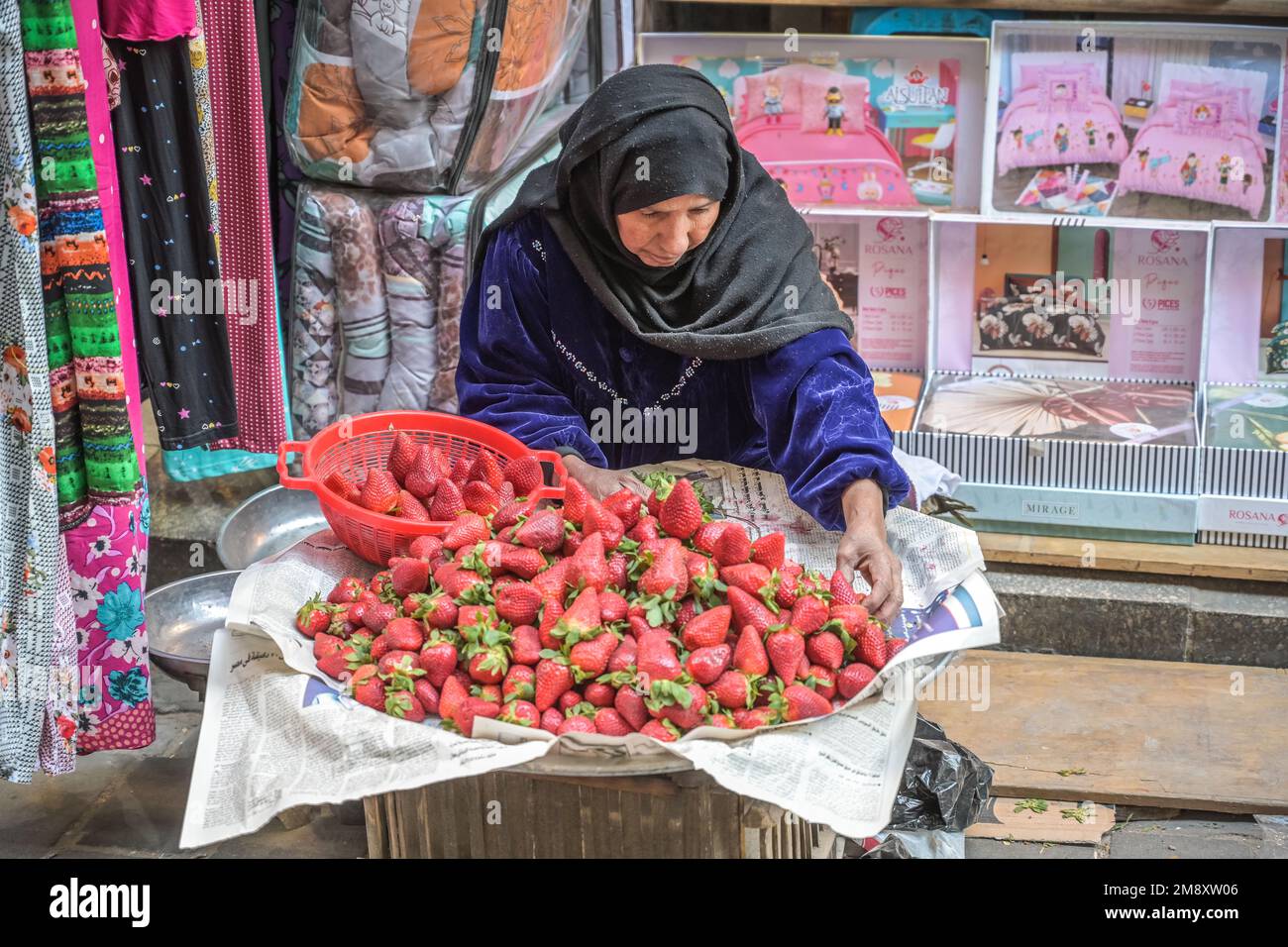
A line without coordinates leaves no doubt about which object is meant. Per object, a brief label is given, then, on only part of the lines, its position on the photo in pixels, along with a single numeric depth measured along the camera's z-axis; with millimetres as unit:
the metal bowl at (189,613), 3141
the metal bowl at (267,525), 3295
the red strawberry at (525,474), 2334
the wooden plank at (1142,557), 3619
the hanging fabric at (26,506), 2326
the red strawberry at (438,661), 1894
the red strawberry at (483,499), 2266
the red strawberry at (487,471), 2322
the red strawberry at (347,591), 2105
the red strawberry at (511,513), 2164
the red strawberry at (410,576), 2066
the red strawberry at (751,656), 1886
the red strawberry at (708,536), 2119
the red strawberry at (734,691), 1853
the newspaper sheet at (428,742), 1765
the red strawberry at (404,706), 1858
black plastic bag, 2750
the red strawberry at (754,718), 1833
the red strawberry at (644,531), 2127
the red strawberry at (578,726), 1795
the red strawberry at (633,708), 1822
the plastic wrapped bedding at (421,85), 3311
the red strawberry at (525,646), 1882
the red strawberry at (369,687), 1896
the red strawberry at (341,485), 2289
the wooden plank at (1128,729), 3113
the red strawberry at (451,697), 1852
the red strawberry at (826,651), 1923
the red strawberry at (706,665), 1868
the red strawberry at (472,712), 1838
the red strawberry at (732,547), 2076
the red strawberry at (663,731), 1791
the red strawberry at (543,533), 2082
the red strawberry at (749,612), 1948
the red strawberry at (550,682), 1844
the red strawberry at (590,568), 1993
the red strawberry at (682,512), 2150
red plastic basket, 2211
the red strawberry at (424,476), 2305
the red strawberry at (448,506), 2271
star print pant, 2783
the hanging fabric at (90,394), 2383
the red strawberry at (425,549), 2109
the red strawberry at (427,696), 1884
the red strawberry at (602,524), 2100
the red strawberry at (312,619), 2049
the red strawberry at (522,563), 2029
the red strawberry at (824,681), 1900
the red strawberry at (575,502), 2180
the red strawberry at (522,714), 1803
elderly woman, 2355
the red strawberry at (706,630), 1912
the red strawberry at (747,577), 2004
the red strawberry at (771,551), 2109
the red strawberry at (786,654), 1896
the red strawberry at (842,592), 2031
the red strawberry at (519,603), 1939
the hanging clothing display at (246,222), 3029
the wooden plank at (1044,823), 3008
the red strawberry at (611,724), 1812
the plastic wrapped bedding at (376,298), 3527
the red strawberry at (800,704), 1861
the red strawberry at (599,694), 1846
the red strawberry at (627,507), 2176
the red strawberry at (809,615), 1953
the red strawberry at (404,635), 1935
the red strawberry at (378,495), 2238
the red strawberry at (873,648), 1939
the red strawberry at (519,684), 1839
